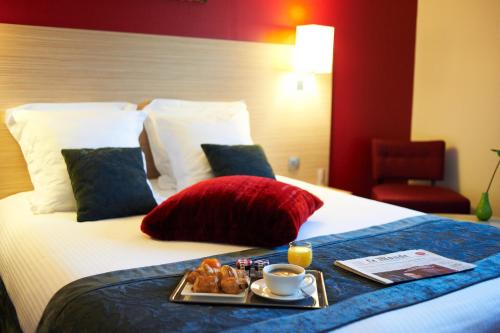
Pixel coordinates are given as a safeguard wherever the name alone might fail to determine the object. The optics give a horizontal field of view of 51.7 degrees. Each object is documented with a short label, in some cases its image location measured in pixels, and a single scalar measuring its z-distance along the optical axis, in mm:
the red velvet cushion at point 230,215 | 1894
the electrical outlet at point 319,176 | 3879
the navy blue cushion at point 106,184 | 2221
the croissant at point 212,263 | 1528
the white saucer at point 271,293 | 1414
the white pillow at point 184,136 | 2789
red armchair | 3906
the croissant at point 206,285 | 1435
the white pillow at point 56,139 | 2354
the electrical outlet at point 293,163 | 3713
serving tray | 1387
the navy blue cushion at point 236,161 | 2666
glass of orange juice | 1662
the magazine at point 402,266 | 1598
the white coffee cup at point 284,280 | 1405
